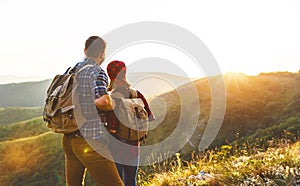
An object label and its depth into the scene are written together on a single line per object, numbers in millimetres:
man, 3086
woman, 3938
